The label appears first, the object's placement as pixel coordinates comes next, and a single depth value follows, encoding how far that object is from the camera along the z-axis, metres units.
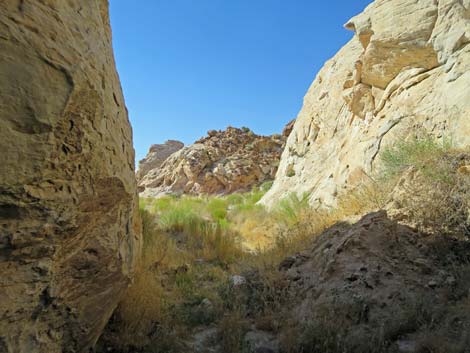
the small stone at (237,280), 3.31
